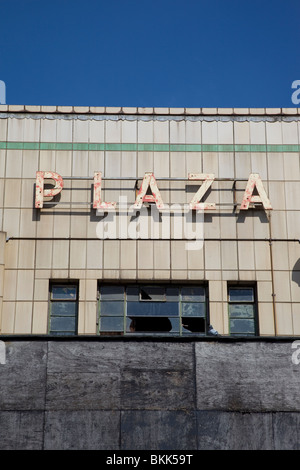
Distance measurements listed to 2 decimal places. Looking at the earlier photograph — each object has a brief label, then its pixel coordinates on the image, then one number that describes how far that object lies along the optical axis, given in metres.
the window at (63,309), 23.92
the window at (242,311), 24.05
